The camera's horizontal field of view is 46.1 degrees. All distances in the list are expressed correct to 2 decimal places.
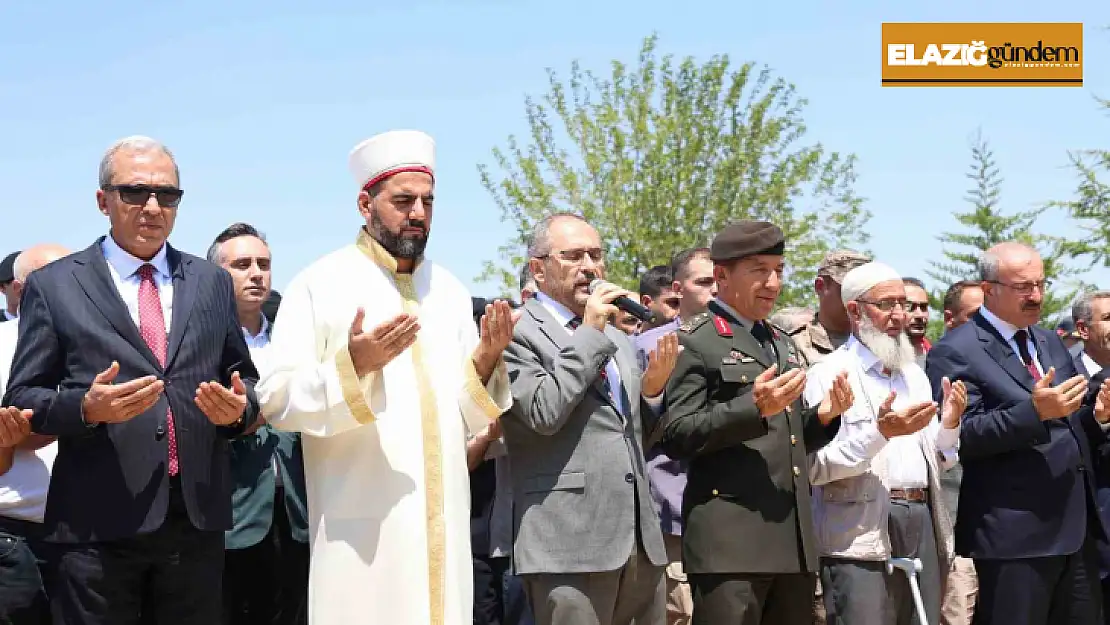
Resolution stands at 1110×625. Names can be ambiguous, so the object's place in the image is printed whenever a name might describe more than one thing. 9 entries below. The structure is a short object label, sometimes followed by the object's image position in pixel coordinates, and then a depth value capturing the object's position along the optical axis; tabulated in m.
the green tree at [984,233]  31.70
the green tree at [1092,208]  23.02
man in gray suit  5.38
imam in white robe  4.59
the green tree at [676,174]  28.53
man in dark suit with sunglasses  4.29
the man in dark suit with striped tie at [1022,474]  6.53
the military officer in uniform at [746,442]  5.60
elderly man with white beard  6.10
